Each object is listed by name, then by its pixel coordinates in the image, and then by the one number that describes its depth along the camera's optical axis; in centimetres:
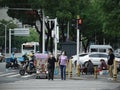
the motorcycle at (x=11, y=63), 4482
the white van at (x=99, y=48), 6650
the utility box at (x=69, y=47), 4762
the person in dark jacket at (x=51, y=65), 2862
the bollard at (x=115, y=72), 2856
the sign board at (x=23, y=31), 9732
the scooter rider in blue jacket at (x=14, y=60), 4513
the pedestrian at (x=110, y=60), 2962
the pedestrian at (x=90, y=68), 3572
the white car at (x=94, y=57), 4797
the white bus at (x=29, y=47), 8069
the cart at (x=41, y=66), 3119
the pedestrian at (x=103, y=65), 3728
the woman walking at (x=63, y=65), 2872
